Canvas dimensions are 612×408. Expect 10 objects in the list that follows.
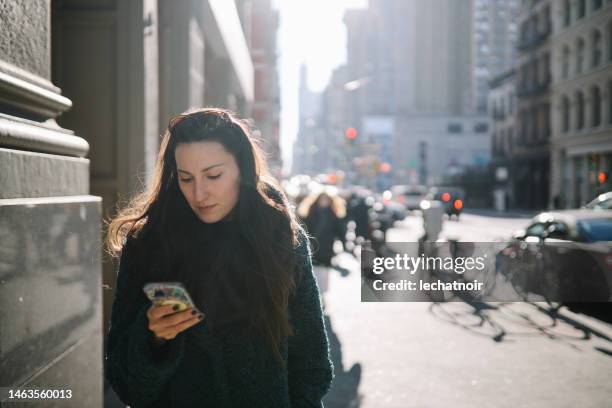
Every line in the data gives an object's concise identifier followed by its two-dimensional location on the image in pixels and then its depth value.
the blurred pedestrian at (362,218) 16.45
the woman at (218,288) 2.53
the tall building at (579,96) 39.03
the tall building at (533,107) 49.72
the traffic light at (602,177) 26.03
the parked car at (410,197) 48.88
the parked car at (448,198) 16.22
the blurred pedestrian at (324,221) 11.66
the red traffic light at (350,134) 32.69
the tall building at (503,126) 58.62
